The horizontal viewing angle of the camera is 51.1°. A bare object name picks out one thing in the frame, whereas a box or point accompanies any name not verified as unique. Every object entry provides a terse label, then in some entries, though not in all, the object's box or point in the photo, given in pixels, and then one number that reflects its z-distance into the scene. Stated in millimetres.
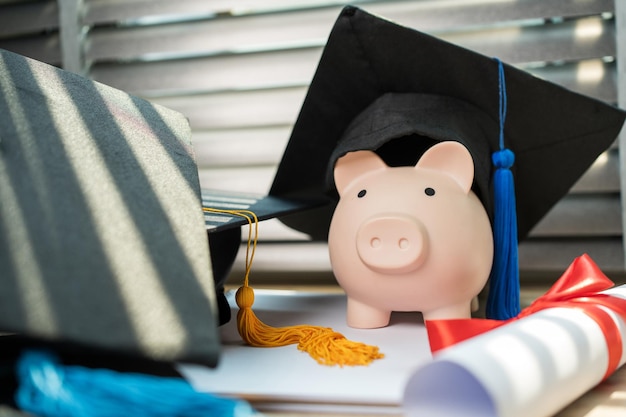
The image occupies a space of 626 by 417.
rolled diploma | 707
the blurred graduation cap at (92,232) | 656
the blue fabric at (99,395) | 667
